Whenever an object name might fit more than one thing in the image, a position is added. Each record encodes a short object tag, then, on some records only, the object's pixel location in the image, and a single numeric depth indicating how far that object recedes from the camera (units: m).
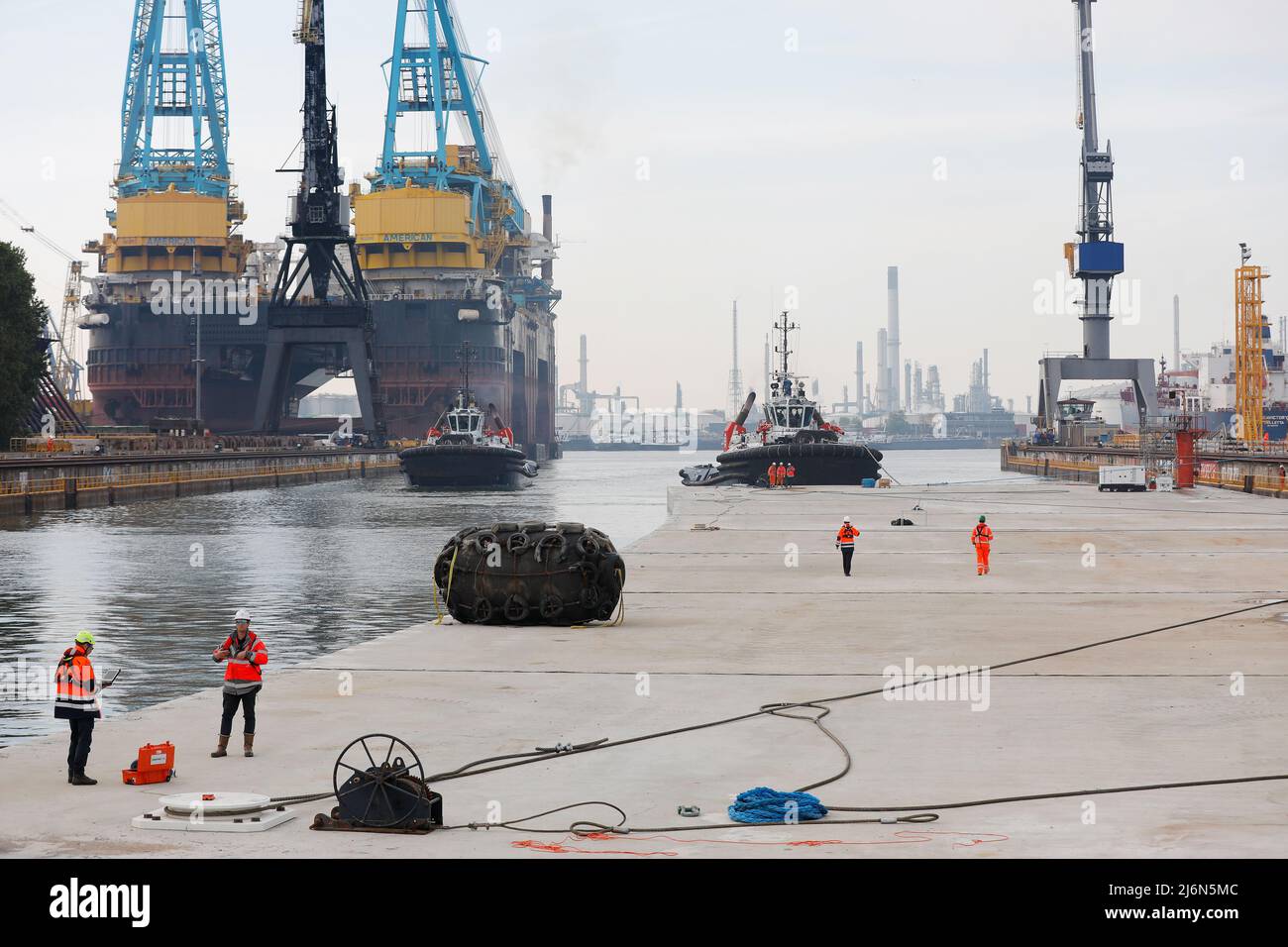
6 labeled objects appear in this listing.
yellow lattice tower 145.68
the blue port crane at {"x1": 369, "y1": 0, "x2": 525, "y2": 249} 172.75
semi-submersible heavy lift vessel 168.38
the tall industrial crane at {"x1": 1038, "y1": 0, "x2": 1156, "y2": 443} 155.50
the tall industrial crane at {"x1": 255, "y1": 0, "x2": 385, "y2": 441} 134.00
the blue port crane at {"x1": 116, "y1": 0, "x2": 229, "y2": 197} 172.50
